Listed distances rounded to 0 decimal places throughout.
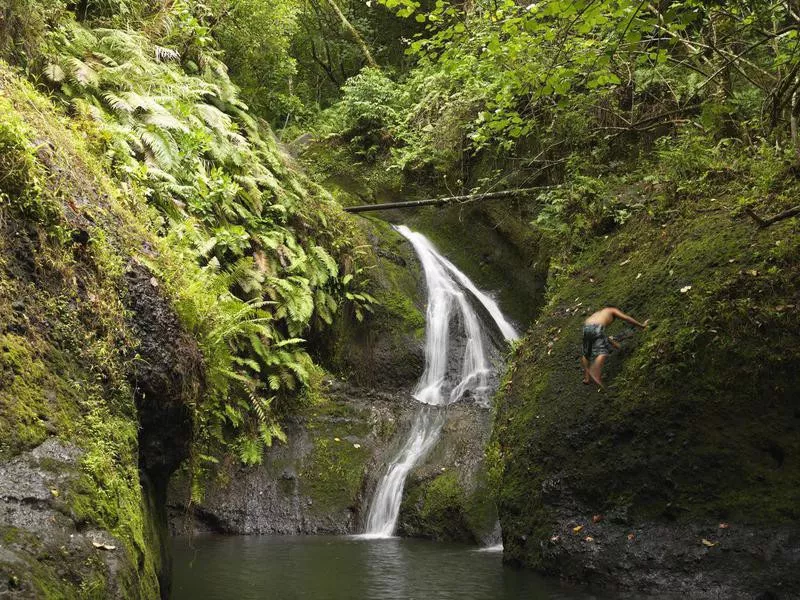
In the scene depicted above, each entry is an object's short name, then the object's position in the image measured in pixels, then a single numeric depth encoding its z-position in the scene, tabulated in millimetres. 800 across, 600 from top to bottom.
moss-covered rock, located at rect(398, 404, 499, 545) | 9469
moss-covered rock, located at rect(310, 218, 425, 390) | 13000
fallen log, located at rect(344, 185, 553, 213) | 11602
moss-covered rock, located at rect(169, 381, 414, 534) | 9984
